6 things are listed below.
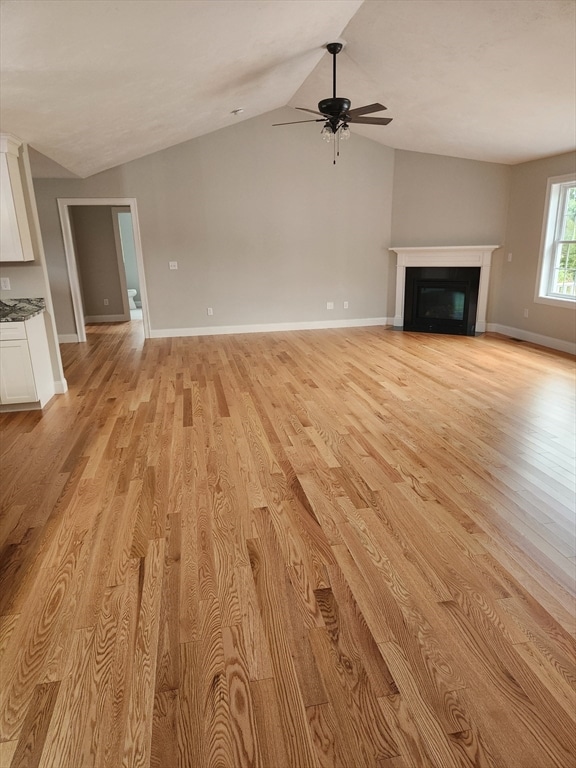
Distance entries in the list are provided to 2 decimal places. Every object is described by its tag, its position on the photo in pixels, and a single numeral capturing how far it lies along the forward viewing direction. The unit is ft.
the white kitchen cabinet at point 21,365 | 13.70
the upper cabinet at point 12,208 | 13.05
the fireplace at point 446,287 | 24.36
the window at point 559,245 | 20.27
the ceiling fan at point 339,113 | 14.17
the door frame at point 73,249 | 23.08
